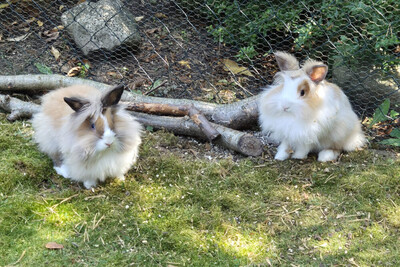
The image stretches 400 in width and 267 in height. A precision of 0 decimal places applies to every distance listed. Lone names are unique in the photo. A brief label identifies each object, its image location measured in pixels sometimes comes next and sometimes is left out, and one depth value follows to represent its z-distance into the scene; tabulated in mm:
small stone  4414
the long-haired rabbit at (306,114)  2967
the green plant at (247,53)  4180
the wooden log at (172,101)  3625
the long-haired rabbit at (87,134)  2578
